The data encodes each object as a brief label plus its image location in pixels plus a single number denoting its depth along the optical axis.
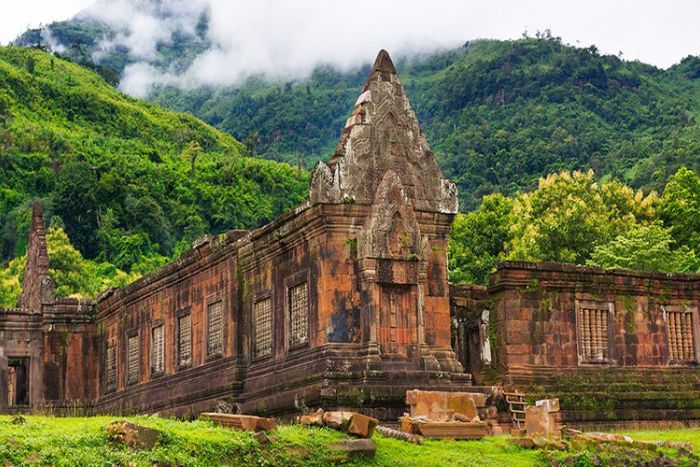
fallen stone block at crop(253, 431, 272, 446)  18.72
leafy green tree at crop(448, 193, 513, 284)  53.97
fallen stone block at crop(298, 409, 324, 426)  20.34
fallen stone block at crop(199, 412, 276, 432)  19.14
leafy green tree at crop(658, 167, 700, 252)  51.59
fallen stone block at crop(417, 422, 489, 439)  21.22
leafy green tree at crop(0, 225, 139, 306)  73.00
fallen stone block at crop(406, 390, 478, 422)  22.20
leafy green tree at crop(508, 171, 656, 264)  49.47
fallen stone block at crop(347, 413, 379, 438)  19.78
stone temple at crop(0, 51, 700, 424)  25.67
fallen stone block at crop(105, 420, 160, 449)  17.47
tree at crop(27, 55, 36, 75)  133.98
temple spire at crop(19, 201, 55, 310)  44.77
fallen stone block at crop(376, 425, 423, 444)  20.67
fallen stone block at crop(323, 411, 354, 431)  19.94
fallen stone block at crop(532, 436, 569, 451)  21.11
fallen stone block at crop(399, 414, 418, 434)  21.30
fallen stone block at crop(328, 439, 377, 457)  19.23
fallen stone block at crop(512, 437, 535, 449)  21.27
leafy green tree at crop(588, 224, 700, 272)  44.91
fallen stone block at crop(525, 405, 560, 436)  22.25
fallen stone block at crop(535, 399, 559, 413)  22.27
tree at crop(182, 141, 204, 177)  107.35
